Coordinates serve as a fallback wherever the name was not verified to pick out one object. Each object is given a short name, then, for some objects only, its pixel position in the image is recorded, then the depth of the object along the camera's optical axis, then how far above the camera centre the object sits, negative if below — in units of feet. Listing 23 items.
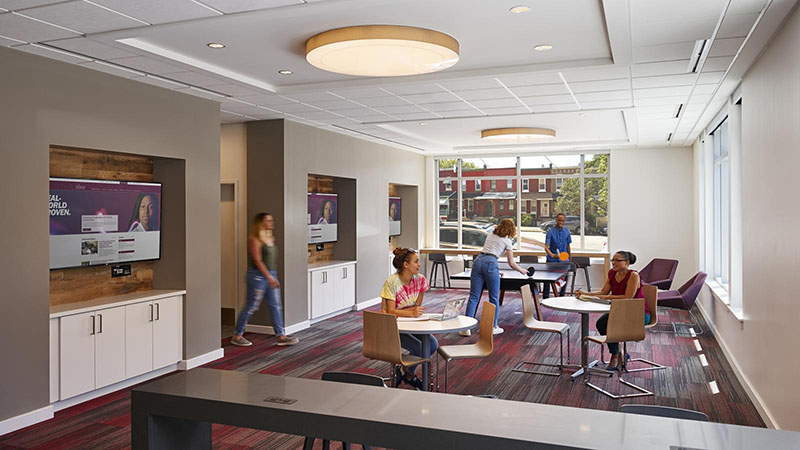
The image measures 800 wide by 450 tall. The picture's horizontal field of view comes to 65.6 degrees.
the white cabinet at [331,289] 31.17 -3.58
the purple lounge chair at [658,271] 34.94 -3.04
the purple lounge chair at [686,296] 28.53 -3.66
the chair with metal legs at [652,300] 21.77 -2.87
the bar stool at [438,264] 46.06 -3.29
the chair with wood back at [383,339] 16.35 -3.18
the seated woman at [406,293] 18.29 -2.17
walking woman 25.17 -1.82
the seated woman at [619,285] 21.13 -2.30
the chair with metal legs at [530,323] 21.16 -3.60
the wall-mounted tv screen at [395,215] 43.63 +0.41
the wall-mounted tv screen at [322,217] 32.65 +0.21
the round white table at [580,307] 20.21 -2.89
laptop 17.66 -2.58
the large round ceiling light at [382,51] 15.30 +4.37
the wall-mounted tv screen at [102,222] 18.53 +0.00
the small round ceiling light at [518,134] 34.19 +4.78
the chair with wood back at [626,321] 19.16 -3.15
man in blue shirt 41.04 -1.40
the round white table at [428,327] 16.49 -2.88
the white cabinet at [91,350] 17.72 -3.81
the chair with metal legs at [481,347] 17.61 -3.71
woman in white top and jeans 27.27 -1.98
